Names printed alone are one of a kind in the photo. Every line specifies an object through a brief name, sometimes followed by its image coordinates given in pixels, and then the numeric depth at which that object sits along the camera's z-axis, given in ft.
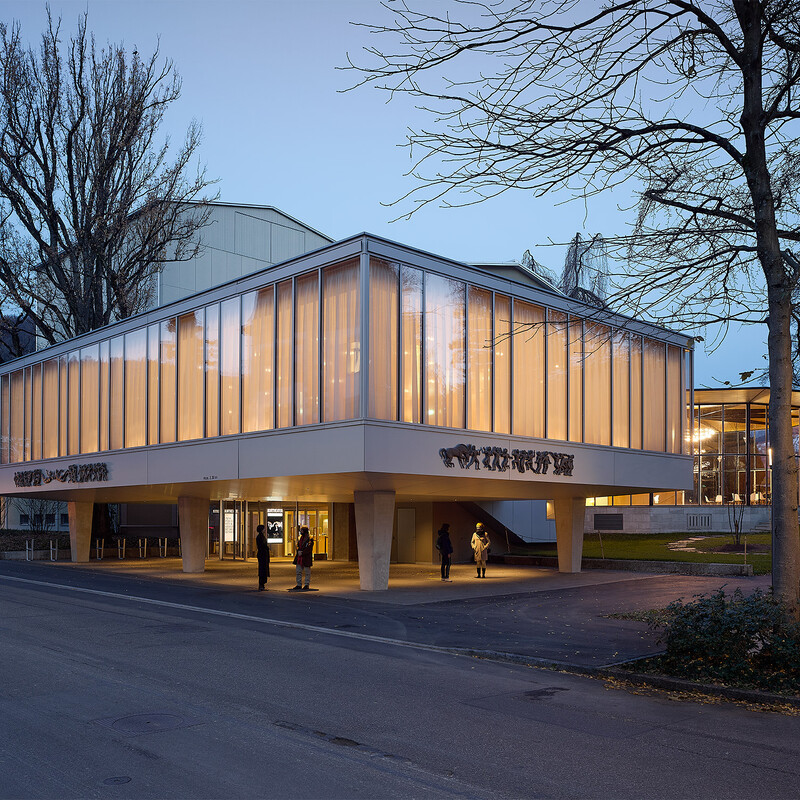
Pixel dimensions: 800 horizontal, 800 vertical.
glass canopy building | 164.96
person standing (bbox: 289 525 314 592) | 79.87
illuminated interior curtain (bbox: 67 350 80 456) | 113.39
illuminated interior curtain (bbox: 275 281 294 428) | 78.33
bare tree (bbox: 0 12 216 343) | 135.44
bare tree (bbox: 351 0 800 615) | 30.25
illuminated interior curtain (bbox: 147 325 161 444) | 97.81
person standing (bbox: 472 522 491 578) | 96.29
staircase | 135.33
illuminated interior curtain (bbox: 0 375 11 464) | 131.85
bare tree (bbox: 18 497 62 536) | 178.16
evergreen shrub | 33.76
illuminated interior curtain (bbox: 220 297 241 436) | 85.40
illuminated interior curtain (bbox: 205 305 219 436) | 87.86
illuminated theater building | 73.92
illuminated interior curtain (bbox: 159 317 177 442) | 95.20
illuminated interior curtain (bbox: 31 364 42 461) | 123.24
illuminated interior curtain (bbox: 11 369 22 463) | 128.26
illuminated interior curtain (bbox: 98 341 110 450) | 107.65
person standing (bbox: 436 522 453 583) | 95.30
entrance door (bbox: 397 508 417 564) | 132.57
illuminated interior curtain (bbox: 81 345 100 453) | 109.70
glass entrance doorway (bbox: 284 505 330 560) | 140.87
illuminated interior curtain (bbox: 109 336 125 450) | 104.73
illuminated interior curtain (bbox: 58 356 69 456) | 116.37
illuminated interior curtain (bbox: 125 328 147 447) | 100.63
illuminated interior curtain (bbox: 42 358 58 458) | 119.03
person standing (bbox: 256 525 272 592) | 81.24
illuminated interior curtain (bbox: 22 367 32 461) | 126.21
